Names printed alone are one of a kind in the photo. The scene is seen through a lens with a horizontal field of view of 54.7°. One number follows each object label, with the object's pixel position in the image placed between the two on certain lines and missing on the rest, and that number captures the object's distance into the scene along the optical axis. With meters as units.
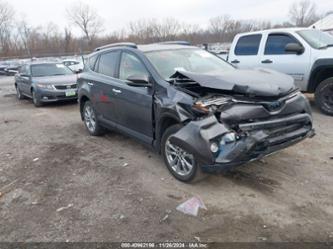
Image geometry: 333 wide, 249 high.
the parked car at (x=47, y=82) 10.89
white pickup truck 7.24
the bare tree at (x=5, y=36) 64.82
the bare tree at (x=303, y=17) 74.81
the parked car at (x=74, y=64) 22.06
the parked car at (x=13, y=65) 31.22
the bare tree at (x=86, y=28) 72.36
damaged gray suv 3.67
